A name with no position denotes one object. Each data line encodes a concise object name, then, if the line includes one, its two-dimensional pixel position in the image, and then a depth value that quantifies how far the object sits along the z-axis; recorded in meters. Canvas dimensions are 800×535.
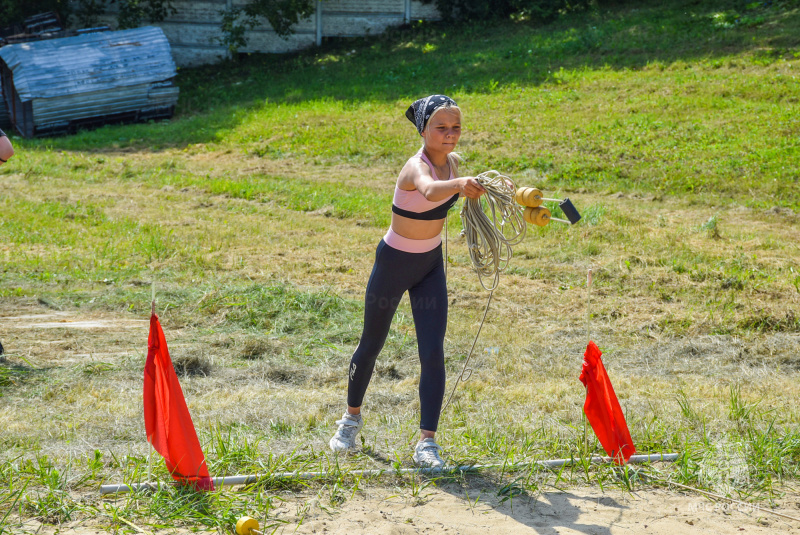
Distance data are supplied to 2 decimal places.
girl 7.82
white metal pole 7.25
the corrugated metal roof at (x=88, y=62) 33.09
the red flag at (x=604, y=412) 8.07
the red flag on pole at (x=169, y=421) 7.16
